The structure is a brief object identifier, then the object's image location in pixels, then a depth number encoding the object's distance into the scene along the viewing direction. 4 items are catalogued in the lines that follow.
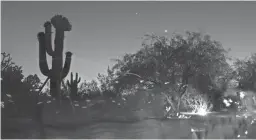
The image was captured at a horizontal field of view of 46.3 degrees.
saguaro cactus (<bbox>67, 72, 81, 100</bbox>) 20.20
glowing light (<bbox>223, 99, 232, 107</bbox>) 25.86
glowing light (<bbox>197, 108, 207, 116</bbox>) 24.54
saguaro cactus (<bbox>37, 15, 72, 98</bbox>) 16.78
